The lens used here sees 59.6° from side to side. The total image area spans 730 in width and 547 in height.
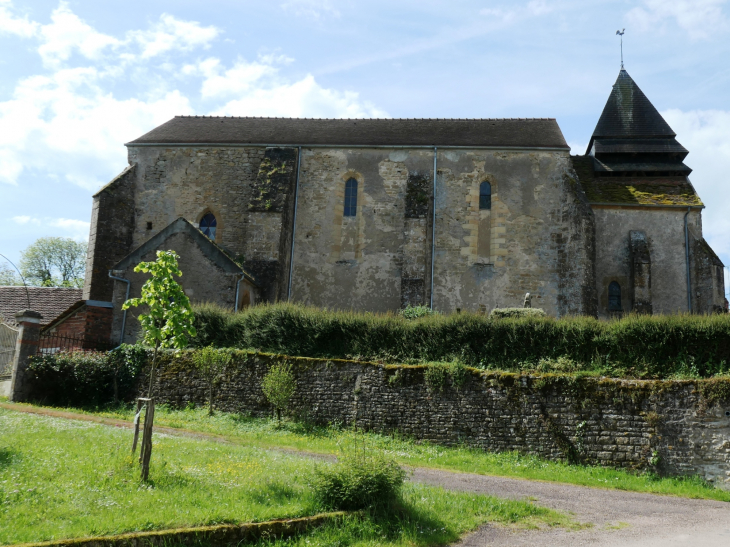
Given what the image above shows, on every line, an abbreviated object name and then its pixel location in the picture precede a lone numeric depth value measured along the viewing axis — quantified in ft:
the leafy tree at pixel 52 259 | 183.01
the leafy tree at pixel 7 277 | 175.63
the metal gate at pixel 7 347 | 59.72
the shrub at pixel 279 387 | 48.83
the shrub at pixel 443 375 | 46.98
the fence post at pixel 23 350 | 53.52
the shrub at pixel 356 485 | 26.50
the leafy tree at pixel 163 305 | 30.30
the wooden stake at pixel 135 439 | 29.69
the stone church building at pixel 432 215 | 79.10
